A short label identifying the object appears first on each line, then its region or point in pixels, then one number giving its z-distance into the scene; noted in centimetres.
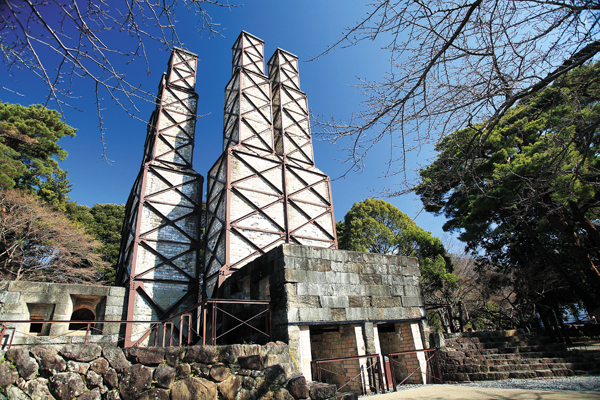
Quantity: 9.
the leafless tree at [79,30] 254
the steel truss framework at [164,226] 1162
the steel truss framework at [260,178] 1220
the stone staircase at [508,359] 782
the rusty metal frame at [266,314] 661
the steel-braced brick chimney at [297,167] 1384
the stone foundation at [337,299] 752
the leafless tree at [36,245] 1343
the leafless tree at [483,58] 302
